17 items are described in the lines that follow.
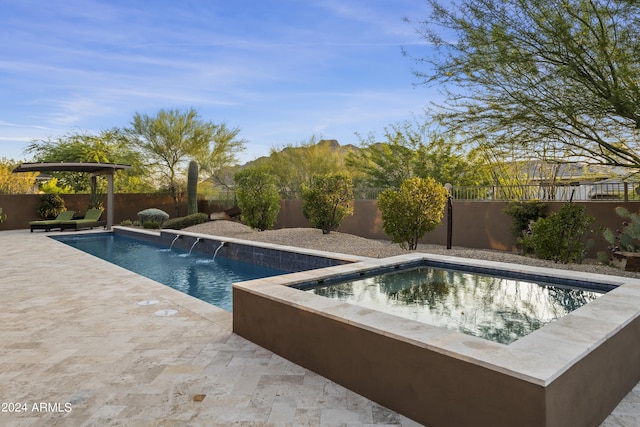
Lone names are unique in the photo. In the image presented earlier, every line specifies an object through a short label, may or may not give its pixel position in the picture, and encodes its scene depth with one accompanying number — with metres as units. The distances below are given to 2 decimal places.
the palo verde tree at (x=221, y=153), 23.50
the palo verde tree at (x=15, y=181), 18.77
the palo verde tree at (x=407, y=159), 18.86
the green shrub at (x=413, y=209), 8.50
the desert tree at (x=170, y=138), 22.22
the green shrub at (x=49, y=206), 17.75
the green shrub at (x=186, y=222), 14.71
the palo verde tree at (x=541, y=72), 5.82
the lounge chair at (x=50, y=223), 15.30
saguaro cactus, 17.70
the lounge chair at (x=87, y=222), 15.40
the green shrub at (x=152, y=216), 16.70
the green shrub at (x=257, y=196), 12.27
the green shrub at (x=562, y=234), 6.54
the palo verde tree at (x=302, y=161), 21.02
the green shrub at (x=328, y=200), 10.59
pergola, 14.48
